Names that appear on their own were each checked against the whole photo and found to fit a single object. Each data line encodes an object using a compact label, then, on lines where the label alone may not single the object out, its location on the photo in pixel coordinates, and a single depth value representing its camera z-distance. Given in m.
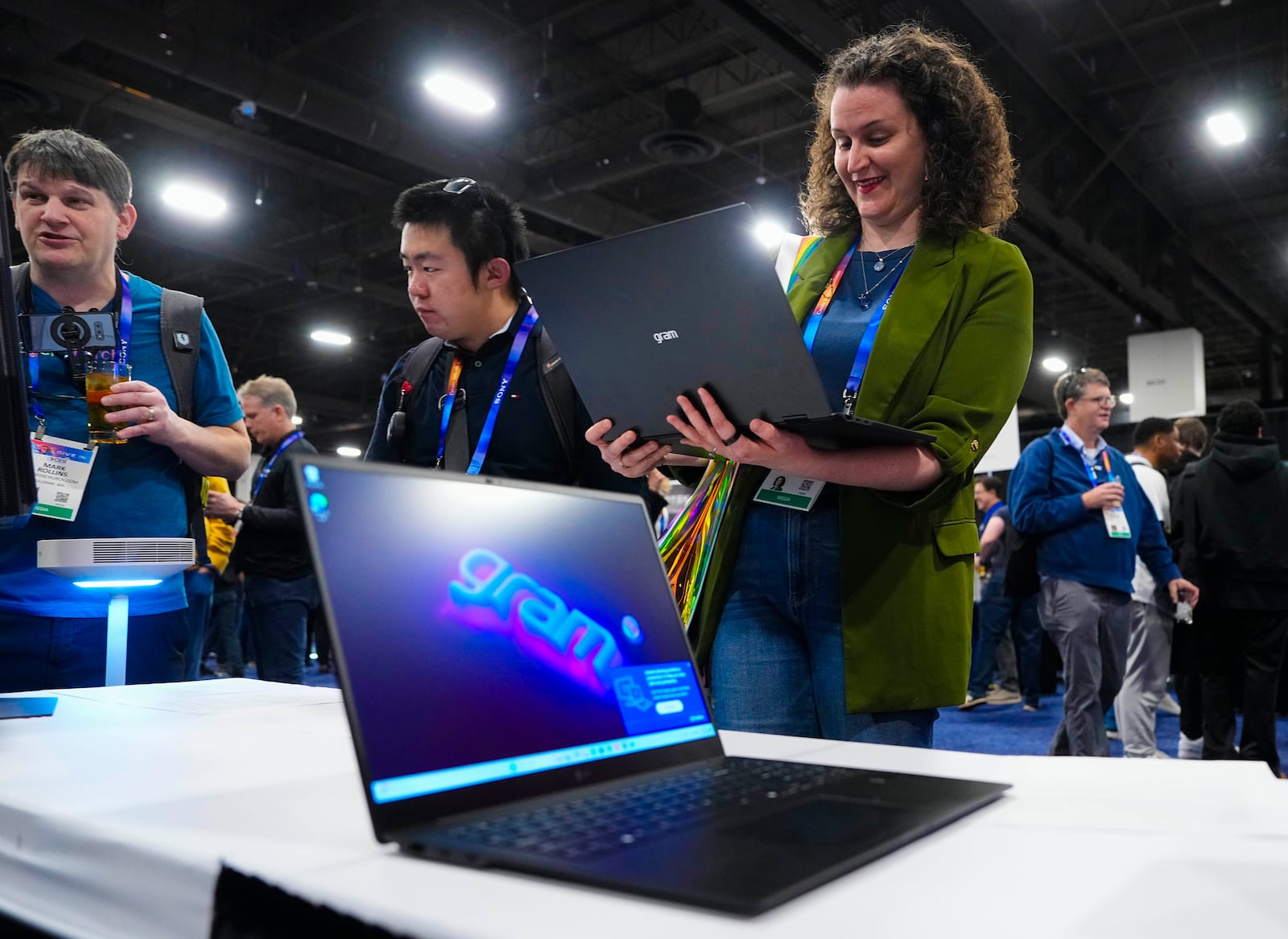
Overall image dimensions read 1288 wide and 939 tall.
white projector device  1.19
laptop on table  0.50
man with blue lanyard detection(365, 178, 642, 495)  1.70
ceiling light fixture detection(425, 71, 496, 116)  5.78
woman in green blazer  1.12
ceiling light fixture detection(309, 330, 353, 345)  11.82
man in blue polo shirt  1.48
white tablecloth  0.42
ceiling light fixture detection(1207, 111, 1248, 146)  6.34
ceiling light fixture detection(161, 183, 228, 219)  7.15
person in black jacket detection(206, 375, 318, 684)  3.37
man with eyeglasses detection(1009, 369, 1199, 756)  3.22
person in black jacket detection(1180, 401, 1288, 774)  3.54
